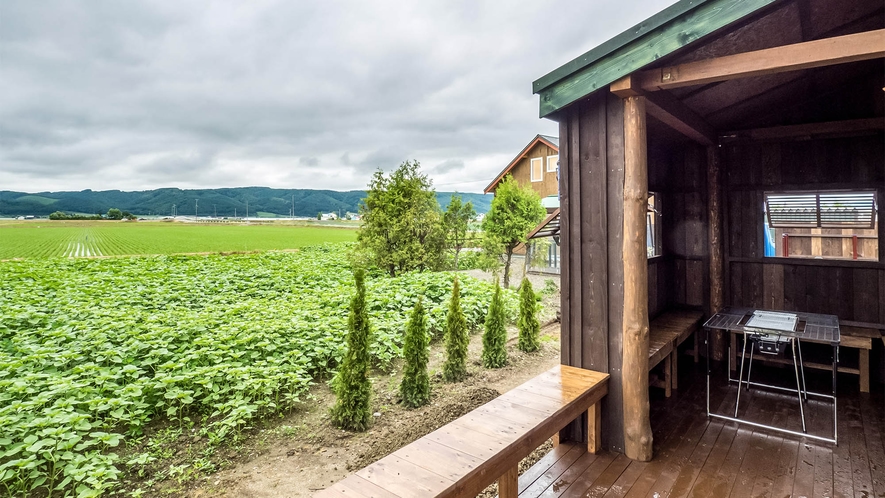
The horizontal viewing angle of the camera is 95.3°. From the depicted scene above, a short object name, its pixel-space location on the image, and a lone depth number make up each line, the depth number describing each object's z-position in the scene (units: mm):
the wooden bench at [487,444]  1482
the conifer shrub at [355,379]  3035
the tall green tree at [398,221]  8523
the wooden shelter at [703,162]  2158
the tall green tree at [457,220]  9672
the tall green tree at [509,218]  9297
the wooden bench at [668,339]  2983
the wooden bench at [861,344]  3252
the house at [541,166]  14750
